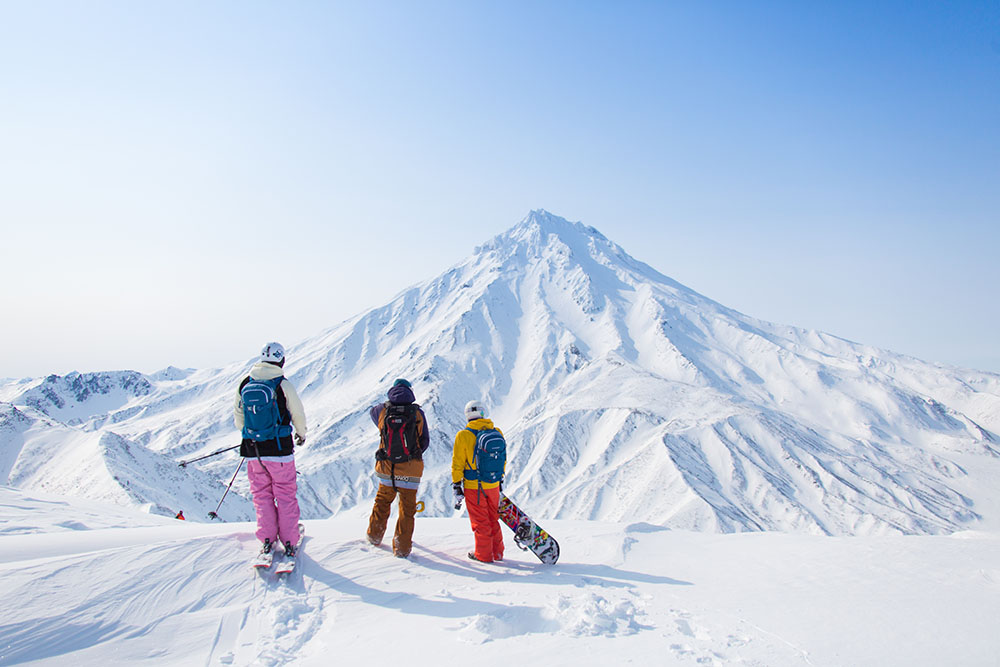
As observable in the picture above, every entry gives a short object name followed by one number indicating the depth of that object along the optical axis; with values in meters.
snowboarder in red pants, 8.32
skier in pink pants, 7.48
